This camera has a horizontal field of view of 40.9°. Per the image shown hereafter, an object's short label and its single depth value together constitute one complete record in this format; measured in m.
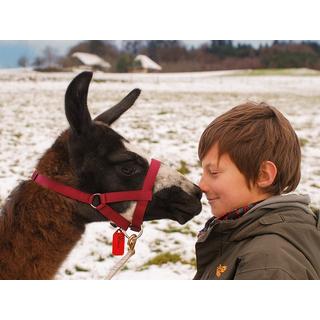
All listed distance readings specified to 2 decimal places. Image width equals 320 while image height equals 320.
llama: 1.77
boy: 1.13
